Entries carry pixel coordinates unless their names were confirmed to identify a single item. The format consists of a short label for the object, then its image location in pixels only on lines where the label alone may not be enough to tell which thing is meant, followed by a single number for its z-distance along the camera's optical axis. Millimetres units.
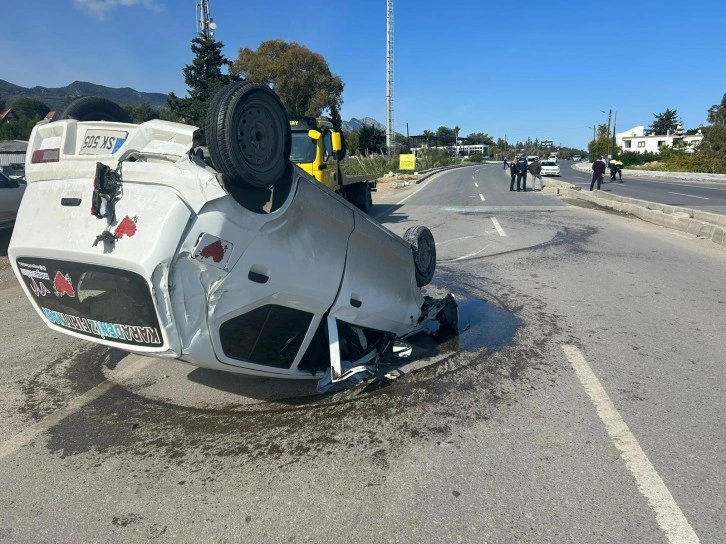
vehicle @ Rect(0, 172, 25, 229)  11289
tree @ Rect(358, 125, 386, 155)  64312
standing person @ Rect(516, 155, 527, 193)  26375
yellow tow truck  11211
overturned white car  2914
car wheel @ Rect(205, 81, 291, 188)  2984
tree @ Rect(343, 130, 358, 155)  63016
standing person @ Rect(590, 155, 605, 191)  24453
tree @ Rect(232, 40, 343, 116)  48219
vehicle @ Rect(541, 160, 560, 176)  43344
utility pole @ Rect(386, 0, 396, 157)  53062
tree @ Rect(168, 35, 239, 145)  30766
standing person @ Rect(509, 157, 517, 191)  26897
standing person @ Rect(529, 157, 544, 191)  26734
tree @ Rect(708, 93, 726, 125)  57344
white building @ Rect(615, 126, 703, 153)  107606
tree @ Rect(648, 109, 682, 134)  122638
